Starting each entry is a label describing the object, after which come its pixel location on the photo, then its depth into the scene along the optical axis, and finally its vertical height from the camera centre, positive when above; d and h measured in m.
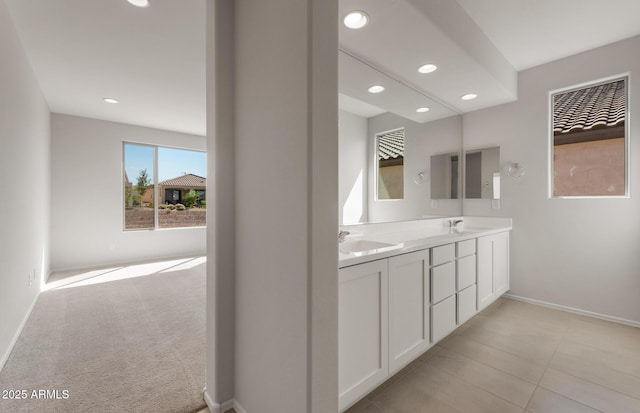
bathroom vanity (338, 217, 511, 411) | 1.44 -0.62
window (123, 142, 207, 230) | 5.51 +0.38
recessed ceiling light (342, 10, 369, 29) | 1.82 +1.26
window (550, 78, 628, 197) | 2.78 +0.67
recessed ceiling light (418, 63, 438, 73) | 2.48 +1.24
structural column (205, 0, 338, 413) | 1.09 -0.01
